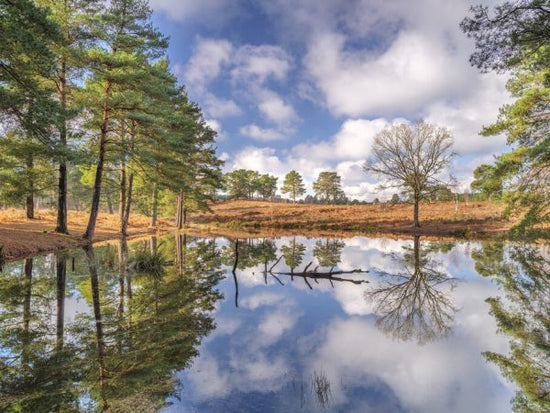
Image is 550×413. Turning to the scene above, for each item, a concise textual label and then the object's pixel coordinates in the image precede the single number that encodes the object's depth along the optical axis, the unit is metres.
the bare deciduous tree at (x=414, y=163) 35.84
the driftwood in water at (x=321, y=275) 12.70
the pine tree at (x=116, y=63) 17.61
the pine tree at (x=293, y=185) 98.81
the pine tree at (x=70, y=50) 17.23
